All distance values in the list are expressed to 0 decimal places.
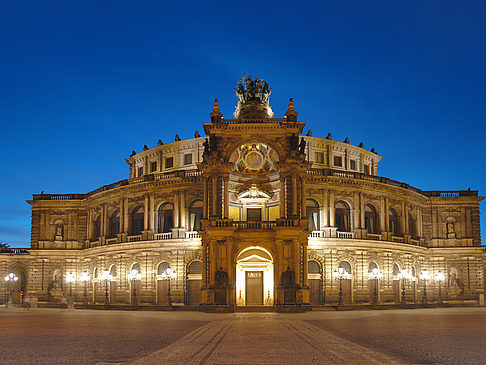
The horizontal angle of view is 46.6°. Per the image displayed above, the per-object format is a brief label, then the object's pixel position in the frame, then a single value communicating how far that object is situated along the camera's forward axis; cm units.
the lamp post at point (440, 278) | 6619
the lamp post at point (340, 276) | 5466
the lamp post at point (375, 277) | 6134
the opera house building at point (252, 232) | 5106
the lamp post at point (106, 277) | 6265
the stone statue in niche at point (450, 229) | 7081
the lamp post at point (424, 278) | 6581
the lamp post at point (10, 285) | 7546
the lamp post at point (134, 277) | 6253
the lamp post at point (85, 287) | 6738
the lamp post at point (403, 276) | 6249
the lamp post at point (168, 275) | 5944
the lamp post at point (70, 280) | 6832
